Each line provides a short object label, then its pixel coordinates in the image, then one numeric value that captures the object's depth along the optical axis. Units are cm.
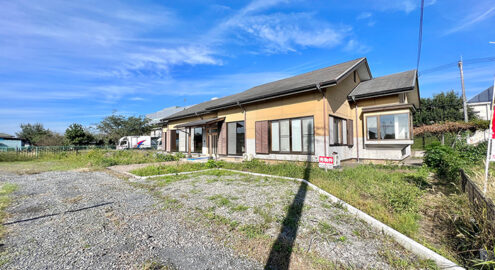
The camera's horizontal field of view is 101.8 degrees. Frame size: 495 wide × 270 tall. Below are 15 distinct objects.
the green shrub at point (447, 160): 564
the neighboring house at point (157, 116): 3325
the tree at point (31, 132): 3333
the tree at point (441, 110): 2277
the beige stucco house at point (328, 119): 917
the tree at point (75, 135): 2420
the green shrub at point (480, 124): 1273
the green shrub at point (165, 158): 1307
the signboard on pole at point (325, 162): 731
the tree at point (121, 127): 3316
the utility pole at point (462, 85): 1782
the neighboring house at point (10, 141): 3031
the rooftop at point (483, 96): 3943
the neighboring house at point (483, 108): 3141
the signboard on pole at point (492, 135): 365
